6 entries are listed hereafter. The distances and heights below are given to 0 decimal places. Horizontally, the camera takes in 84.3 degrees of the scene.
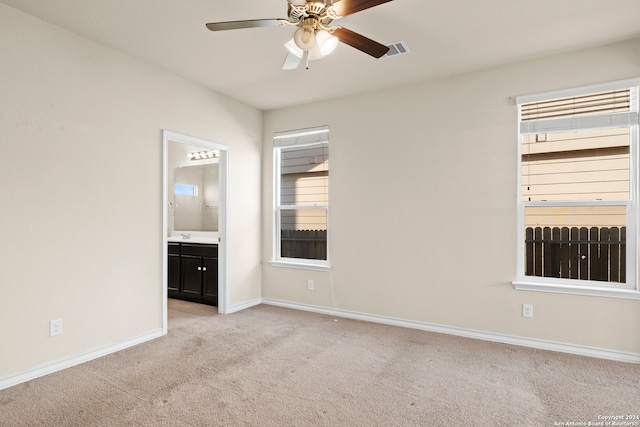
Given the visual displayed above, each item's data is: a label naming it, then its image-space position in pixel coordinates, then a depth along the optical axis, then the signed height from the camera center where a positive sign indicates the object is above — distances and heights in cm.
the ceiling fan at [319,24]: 191 +107
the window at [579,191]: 301 +19
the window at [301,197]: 449 +17
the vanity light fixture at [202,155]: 554 +88
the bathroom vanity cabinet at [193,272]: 466 -85
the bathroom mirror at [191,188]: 566 +36
